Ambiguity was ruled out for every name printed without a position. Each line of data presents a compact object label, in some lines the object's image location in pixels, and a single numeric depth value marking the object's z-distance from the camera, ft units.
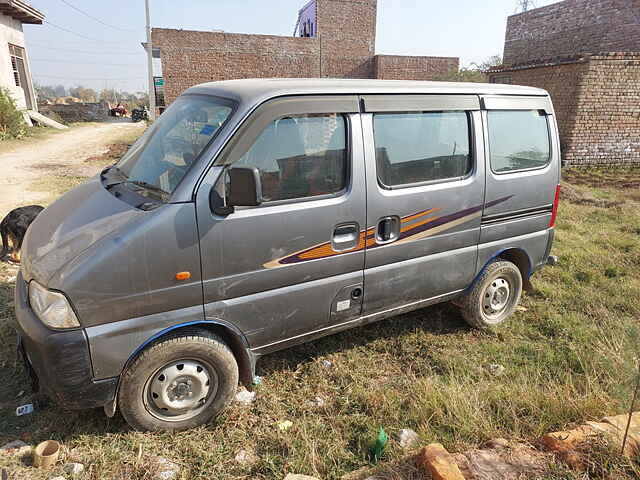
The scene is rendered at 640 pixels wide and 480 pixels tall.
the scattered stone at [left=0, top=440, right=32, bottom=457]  9.12
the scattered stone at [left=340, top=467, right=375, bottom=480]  8.66
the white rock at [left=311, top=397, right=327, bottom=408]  11.05
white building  65.98
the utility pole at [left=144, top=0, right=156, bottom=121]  69.72
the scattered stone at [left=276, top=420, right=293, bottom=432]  10.15
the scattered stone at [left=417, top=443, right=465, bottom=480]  7.79
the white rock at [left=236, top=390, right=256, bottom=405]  11.10
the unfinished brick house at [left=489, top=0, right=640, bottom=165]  40.98
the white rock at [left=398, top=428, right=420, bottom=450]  9.57
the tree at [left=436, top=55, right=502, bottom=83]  78.28
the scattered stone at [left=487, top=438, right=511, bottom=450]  9.02
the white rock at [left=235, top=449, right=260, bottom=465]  9.25
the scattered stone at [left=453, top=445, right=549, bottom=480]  8.11
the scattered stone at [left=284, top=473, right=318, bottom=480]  8.46
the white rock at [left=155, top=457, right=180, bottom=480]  8.77
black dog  17.98
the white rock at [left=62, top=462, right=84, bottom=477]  8.67
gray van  8.70
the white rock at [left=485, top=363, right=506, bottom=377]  12.38
